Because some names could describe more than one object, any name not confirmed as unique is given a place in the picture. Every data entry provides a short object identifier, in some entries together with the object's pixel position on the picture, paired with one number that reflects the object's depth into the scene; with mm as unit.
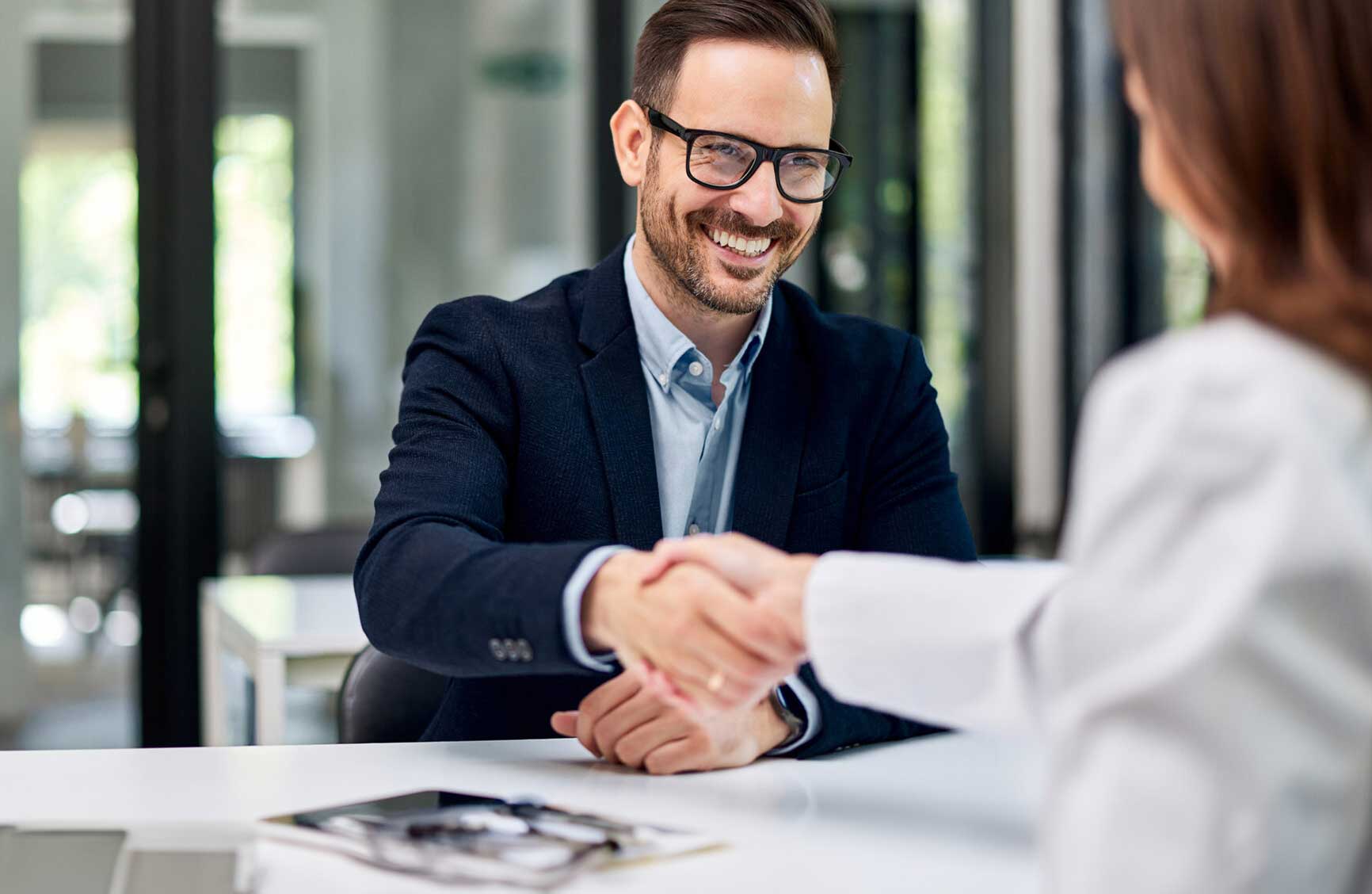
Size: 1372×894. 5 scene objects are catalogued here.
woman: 723
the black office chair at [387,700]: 1931
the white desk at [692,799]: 1022
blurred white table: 2455
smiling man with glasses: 1680
